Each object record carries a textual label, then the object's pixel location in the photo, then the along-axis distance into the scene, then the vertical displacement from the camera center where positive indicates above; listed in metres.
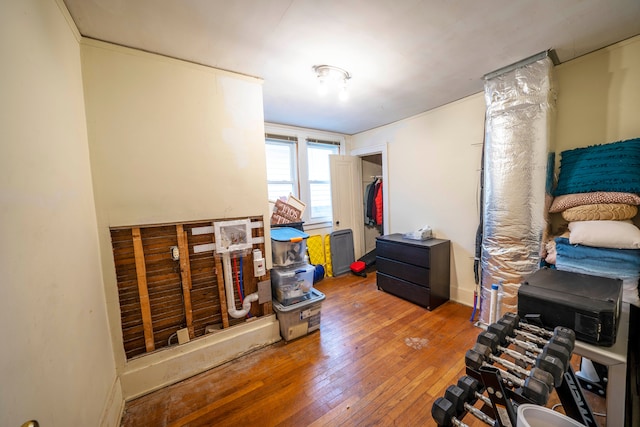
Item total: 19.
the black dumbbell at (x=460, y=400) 0.69 -0.67
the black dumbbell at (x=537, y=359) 0.68 -0.58
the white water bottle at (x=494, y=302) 2.01 -1.02
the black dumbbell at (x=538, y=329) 0.84 -0.60
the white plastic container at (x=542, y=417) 0.64 -0.68
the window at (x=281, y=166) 3.42 +0.55
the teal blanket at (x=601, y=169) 1.50 +0.12
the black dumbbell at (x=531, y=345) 0.74 -0.58
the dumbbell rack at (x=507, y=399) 0.69 -0.70
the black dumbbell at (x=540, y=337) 0.79 -0.58
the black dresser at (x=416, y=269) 2.59 -0.94
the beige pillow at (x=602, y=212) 1.50 -0.19
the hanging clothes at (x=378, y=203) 4.03 -0.14
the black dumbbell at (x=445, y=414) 0.67 -0.68
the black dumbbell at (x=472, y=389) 0.74 -0.67
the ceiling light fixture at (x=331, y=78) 1.89 +1.09
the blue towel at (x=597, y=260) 1.40 -0.51
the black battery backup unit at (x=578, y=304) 0.91 -0.52
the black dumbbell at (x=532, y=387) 0.62 -0.59
